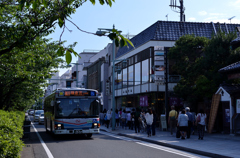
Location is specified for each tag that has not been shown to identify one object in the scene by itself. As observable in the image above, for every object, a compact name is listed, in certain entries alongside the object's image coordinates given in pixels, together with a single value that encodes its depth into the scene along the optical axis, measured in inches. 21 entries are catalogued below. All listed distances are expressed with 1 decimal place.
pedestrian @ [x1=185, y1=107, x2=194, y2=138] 802.4
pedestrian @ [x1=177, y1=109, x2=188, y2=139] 753.0
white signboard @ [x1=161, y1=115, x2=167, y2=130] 1052.7
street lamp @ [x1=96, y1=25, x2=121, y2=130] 1162.6
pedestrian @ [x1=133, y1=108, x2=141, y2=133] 994.1
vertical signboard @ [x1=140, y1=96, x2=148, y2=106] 1445.6
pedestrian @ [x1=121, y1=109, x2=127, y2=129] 1240.3
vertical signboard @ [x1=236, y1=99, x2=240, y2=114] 793.6
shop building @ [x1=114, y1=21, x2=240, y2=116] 1343.9
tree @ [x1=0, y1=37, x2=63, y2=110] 634.2
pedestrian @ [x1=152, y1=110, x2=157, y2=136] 874.1
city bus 783.7
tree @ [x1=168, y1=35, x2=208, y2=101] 1099.3
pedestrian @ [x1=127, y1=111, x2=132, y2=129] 1184.5
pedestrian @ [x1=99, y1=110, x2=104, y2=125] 1515.5
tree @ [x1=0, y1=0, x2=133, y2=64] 223.2
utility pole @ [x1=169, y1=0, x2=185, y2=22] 1962.0
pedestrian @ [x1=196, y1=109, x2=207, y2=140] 745.4
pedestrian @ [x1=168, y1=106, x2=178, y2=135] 875.4
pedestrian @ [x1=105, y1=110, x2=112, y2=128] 1321.6
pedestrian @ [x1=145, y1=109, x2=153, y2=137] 844.6
